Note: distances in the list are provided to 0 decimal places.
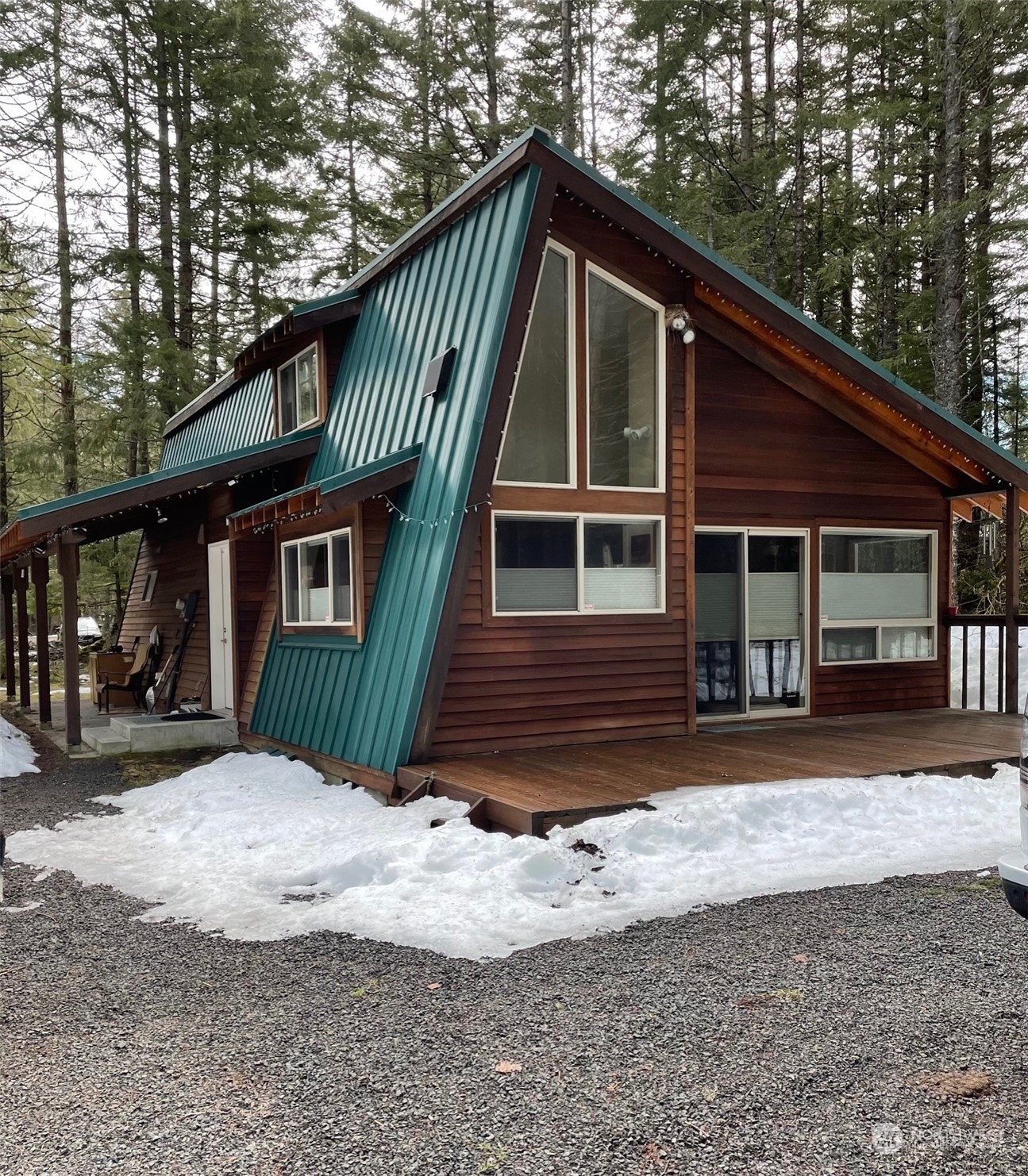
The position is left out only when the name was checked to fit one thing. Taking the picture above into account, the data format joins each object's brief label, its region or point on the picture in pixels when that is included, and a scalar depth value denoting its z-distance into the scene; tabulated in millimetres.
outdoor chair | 12539
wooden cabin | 6918
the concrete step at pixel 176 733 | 9664
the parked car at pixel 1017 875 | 3125
